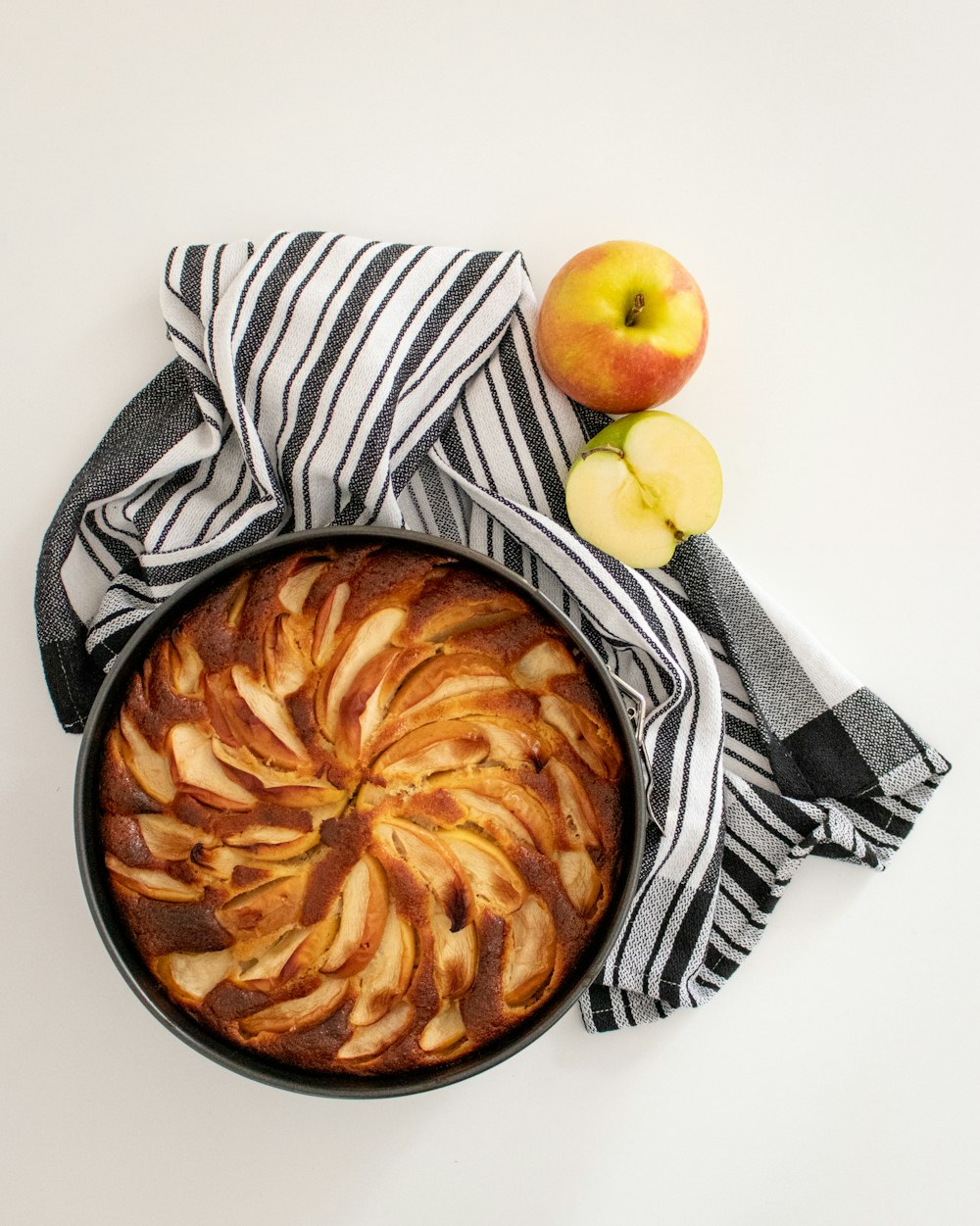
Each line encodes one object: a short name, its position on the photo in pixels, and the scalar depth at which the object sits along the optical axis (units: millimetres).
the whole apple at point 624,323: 1209
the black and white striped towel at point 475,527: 1244
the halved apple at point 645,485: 1236
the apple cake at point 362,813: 1071
